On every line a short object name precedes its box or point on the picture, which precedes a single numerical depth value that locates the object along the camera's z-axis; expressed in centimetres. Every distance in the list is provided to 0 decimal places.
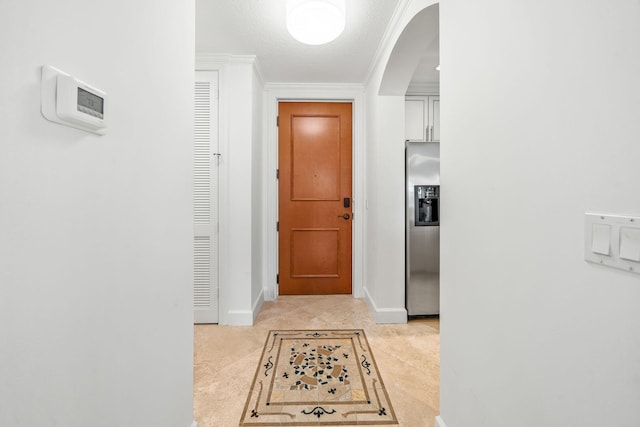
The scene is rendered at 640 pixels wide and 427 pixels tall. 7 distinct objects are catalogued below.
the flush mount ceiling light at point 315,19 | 191
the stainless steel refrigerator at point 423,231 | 286
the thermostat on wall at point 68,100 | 63
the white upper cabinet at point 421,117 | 340
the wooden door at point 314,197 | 358
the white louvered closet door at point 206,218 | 281
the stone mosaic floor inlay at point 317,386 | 158
